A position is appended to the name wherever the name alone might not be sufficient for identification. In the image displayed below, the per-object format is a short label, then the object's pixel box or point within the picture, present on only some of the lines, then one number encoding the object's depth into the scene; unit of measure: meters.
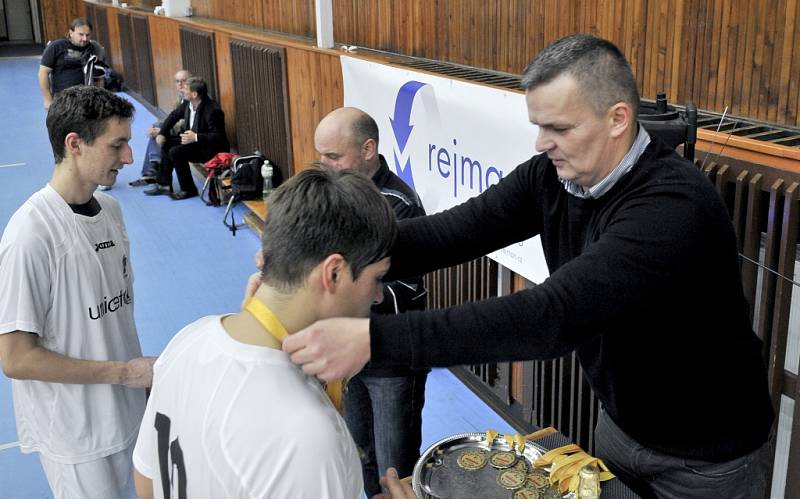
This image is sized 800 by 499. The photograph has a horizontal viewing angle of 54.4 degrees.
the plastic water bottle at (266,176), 8.48
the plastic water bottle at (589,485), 2.00
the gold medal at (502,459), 2.21
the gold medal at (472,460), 2.21
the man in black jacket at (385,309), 3.24
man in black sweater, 1.63
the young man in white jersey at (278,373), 1.40
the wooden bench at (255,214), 8.14
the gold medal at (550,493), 2.08
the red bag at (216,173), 9.08
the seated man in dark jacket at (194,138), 9.45
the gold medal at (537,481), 2.11
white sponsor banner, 3.95
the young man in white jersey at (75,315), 2.57
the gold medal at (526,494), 2.04
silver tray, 2.09
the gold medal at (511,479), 2.10
